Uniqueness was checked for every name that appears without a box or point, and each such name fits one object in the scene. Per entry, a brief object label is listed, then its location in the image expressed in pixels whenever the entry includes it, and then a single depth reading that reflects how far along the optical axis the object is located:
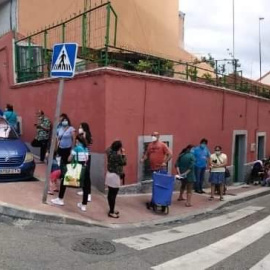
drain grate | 4.28
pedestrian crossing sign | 5.54
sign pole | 5.61
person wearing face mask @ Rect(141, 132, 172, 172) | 7.22
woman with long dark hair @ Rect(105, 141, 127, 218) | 5.87
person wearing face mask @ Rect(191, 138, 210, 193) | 9.02
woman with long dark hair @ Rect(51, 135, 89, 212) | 5.75
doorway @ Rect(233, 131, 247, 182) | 12.59
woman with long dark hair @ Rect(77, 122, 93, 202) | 5.99
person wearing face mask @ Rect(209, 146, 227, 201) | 8.46
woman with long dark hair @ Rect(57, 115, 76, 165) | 6.84
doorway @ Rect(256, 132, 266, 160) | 14.11
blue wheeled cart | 6.59
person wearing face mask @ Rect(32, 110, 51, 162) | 8.11
